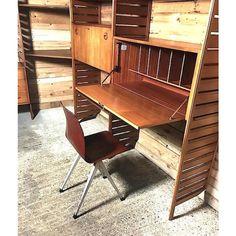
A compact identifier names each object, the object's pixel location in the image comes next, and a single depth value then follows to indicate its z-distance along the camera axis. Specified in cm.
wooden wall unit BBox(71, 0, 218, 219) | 129
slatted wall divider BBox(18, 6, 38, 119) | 293
